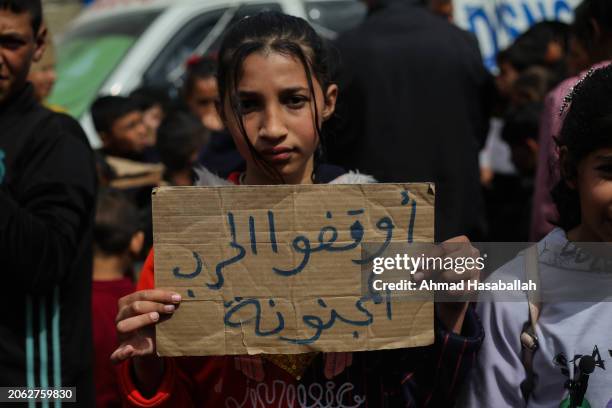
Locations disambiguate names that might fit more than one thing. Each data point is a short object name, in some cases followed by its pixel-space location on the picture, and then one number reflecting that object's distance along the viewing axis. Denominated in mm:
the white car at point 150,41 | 8344
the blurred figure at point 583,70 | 3586
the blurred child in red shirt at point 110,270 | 3873
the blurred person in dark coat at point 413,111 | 4902
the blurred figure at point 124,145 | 6312
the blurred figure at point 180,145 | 6098
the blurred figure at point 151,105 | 7477
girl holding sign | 2410
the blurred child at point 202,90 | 6805
